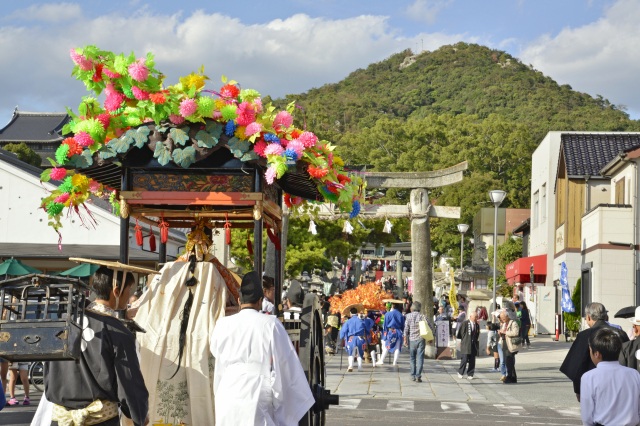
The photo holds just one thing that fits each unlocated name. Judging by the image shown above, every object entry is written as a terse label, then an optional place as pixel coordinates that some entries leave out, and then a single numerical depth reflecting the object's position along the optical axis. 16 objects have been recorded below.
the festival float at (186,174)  9.00
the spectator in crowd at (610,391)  7.50
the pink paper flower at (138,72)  9.66
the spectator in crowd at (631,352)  10.05
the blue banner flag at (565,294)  36.09
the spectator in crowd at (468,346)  24.02
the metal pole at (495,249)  33.78
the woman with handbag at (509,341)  23.30
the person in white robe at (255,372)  7.57
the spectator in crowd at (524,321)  34.72
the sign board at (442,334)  30.66
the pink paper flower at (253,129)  9.84
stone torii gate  30.70
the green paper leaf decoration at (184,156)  9.84
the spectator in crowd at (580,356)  9.92
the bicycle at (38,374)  17.85
